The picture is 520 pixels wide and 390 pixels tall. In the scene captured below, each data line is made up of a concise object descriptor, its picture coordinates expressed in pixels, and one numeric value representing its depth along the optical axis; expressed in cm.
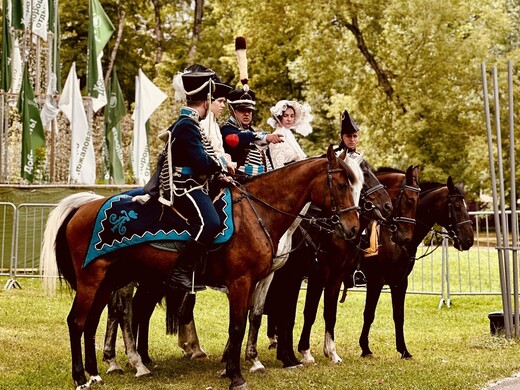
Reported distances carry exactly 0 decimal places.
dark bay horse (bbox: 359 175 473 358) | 1186
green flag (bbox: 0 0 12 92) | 2166
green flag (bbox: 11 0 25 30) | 2178
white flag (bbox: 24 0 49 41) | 2255
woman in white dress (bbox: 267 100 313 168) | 1131
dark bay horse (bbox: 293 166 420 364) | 1124
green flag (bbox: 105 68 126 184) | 2666
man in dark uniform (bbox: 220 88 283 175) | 1079
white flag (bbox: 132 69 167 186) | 2723
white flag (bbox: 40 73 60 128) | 2325
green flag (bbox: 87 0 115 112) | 2447
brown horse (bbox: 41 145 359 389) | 930
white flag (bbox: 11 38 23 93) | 2472
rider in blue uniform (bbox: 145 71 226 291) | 912
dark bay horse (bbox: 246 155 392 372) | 1064
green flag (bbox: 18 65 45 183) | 2062
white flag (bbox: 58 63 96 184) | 2320
